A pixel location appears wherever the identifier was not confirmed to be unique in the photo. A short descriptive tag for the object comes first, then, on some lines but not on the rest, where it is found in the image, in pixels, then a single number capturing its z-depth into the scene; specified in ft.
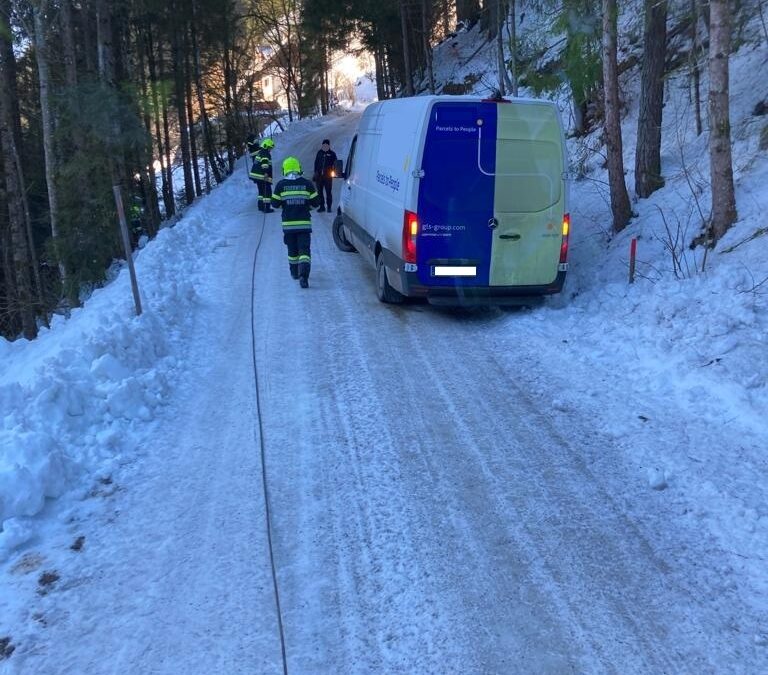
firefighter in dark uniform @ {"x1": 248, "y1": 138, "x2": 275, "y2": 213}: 56.95
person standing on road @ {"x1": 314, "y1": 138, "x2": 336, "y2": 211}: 50.77
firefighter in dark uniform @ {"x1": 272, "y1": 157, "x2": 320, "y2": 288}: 31.94
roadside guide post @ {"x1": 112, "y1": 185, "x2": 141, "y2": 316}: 22.84
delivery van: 24.58
